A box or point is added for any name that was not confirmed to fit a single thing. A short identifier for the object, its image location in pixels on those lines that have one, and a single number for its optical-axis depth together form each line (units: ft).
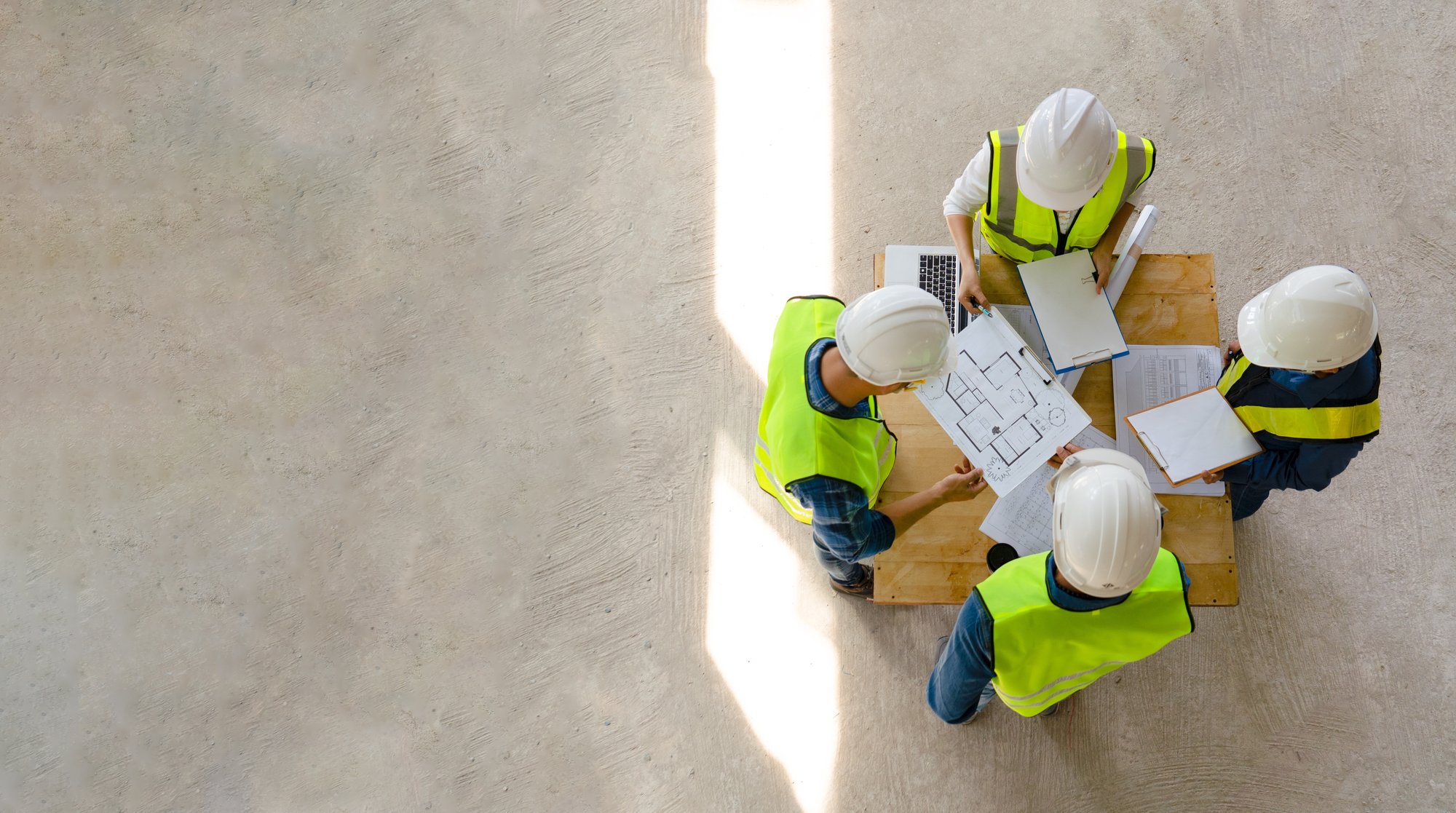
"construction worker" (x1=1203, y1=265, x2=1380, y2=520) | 7.38
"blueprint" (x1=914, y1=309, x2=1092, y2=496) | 8.41
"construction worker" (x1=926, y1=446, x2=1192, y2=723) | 6.81
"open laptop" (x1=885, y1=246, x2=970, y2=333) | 9.27
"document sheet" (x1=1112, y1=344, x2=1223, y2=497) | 8.90
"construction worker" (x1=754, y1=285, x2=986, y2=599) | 7.12
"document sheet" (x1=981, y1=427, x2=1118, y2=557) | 8.63
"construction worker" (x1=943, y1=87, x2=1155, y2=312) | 7.95
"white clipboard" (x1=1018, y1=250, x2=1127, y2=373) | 8.77
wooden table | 8.56
